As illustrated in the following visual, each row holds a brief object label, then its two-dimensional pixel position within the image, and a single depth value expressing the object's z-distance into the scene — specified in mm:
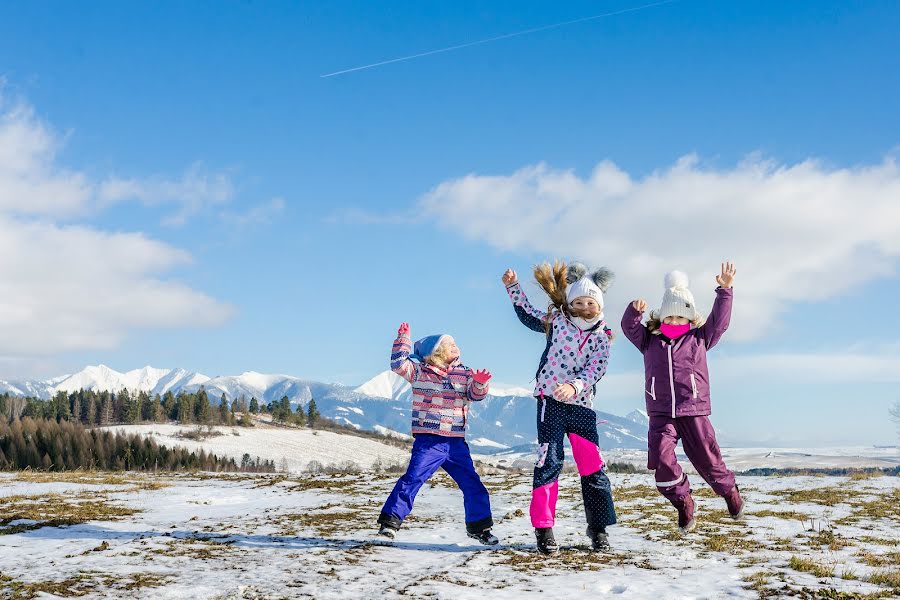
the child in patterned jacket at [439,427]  8516
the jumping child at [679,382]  8594
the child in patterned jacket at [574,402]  7891
